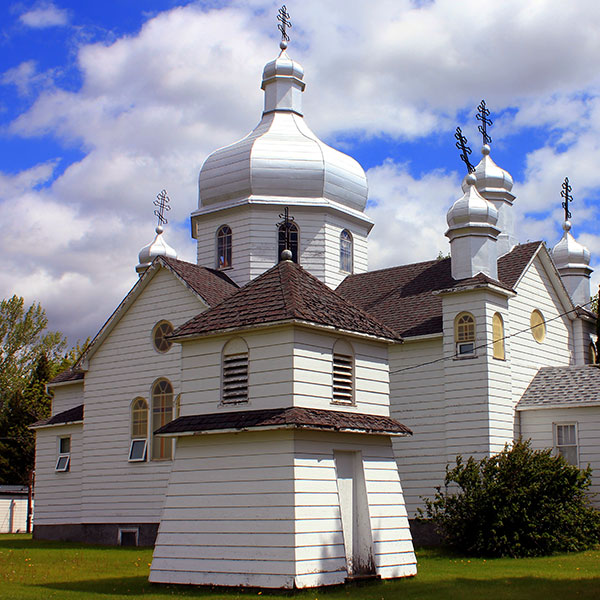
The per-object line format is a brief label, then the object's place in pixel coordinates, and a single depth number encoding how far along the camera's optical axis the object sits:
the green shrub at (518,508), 20.70
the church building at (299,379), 15.43
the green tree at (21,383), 52.89
